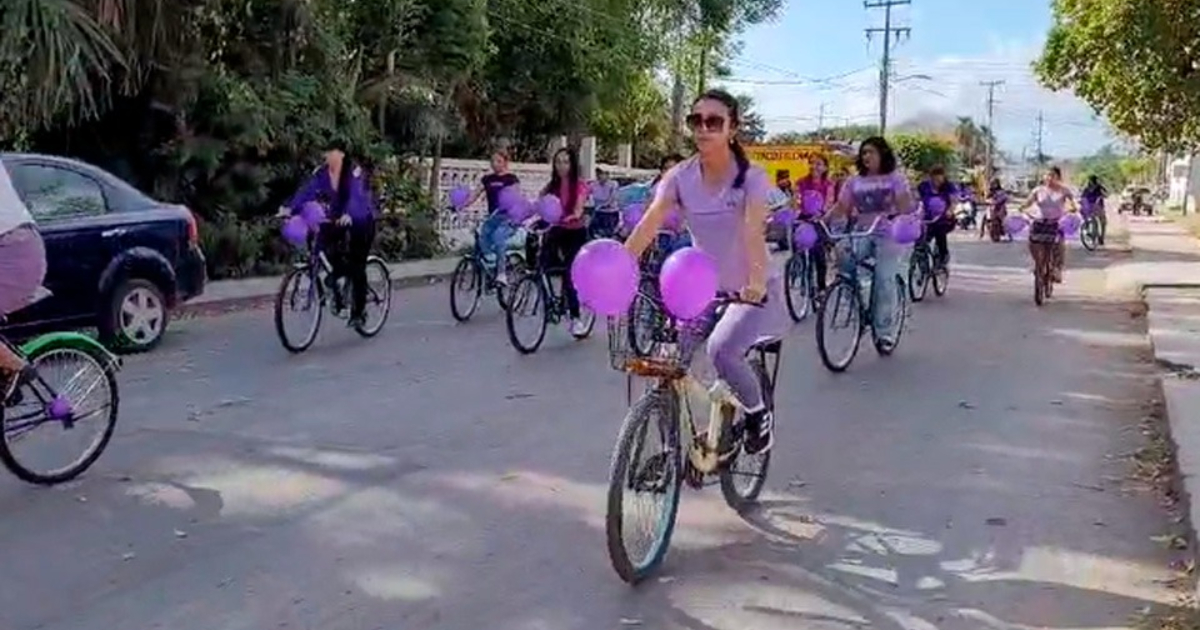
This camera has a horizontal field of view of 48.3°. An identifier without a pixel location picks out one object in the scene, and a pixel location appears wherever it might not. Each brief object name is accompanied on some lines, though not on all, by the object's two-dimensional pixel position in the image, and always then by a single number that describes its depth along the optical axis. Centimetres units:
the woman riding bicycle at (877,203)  1081
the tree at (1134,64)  2136
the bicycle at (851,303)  1062
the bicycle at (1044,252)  1625
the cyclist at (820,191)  1450
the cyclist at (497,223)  1308
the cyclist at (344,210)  1126
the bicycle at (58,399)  638
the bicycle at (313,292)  1109
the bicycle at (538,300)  1142
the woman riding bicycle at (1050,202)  1608
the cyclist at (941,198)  1745
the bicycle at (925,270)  1664
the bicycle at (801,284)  1420
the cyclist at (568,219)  1195
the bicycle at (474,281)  1345
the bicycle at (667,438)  500
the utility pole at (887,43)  6181
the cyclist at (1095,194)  2967
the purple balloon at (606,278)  495
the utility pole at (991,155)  10308
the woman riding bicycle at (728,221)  542
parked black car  1029
